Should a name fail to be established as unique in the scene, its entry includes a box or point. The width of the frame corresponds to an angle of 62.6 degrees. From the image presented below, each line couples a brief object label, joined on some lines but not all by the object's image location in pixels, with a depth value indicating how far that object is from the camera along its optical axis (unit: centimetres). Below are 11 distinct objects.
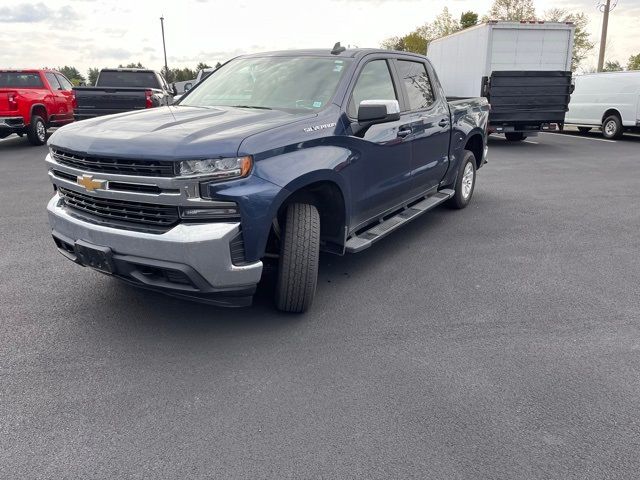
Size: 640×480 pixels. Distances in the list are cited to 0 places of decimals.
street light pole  4907
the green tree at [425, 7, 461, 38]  3955
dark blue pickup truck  308
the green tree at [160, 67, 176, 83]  5583
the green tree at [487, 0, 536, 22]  3241
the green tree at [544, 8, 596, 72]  3212
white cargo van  1480
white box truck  1330
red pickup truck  1220
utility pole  2591
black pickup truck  1202
